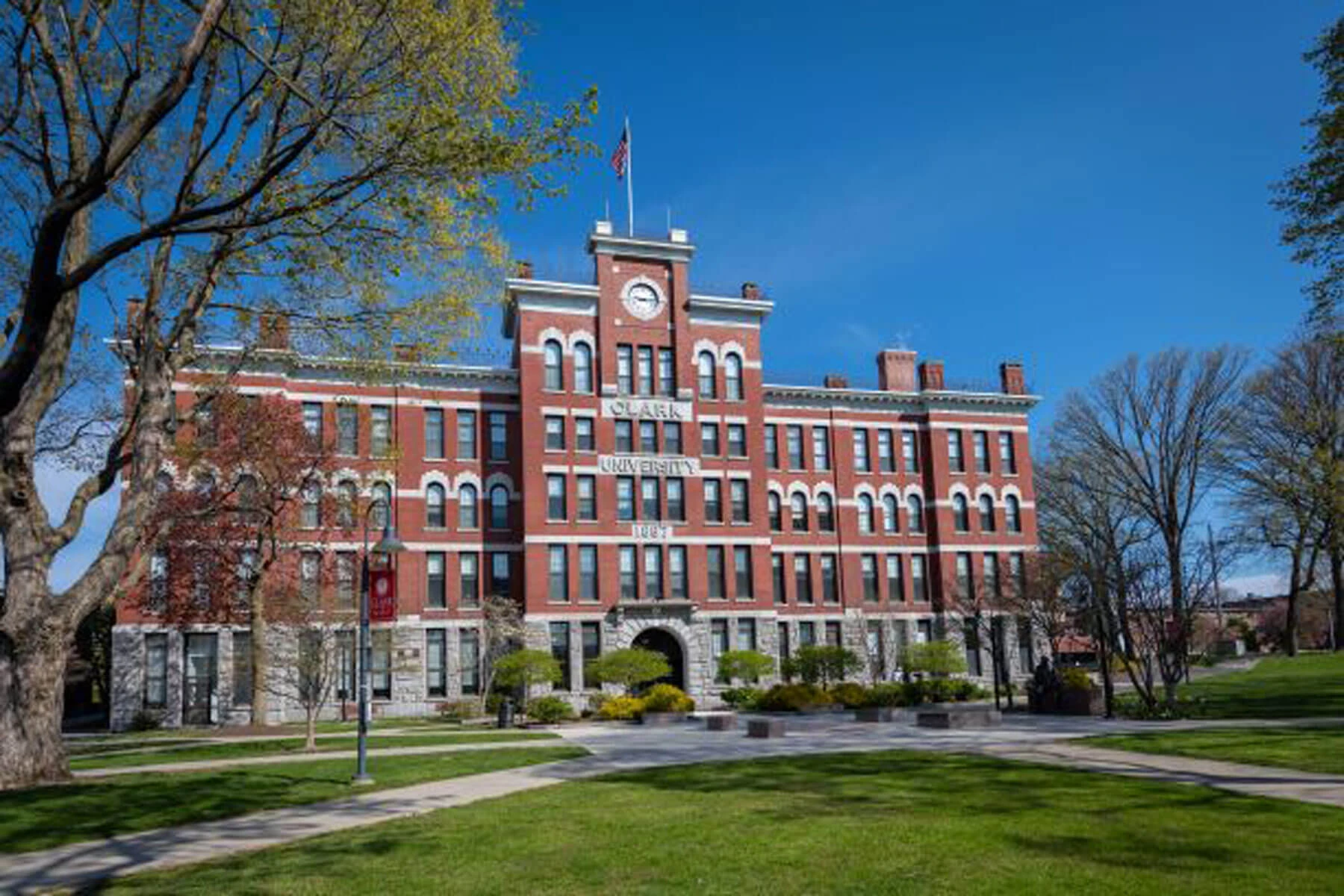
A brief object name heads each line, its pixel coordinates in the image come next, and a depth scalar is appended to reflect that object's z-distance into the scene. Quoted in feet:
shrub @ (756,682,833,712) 112.57
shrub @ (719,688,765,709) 126.98
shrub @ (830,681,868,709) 113.39
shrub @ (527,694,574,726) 105.70
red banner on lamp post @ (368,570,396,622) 55.93
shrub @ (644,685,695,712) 105.19
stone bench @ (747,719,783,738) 75.20
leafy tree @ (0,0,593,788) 35.99
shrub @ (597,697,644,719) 106.32
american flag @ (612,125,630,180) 134.21
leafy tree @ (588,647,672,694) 113.09
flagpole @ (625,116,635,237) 145.62
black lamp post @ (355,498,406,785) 52.60
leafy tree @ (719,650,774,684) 132.46
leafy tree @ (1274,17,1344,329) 65.46
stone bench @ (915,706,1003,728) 78.43
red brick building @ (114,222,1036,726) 134.41
